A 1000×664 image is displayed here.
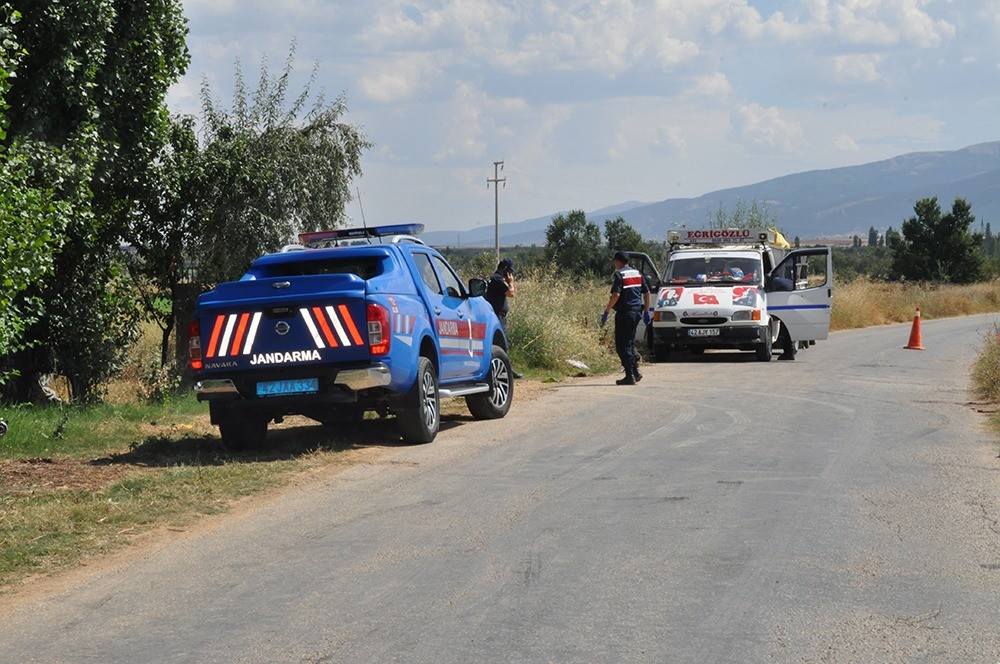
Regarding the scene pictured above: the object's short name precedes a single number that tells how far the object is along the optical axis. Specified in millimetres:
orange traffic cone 25797
